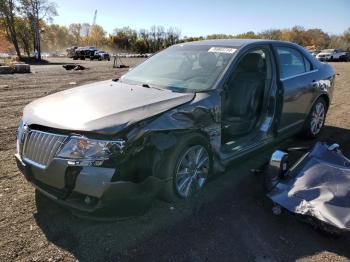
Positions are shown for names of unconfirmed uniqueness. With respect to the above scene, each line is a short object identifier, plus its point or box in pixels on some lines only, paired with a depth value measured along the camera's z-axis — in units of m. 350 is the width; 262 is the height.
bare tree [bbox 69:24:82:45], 137.00
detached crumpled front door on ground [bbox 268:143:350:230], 3.00
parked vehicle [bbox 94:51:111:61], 46.97
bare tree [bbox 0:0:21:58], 48.25
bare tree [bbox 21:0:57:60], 51.50
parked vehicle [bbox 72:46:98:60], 48.56
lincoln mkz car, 2.77
